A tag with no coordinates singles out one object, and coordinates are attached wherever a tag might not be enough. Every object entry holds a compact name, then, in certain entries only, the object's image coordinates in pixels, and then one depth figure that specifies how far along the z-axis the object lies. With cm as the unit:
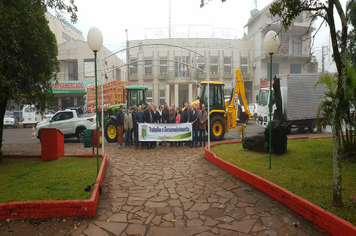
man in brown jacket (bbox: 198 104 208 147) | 1190
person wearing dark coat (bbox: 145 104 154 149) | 1269
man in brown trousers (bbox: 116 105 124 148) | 1251
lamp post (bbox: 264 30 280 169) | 715
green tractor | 1550
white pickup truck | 1384
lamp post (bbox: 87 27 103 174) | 701
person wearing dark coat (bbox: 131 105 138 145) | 1223
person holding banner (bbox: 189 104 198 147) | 1223
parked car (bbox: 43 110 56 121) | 2220
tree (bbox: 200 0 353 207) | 439
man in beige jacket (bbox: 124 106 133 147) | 1215
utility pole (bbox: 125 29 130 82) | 3069
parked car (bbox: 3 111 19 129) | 2419
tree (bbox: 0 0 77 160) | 648
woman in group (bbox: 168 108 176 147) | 1346
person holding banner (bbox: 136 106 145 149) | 1230
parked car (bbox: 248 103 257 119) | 2443
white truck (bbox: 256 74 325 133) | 1452
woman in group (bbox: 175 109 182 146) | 1337
